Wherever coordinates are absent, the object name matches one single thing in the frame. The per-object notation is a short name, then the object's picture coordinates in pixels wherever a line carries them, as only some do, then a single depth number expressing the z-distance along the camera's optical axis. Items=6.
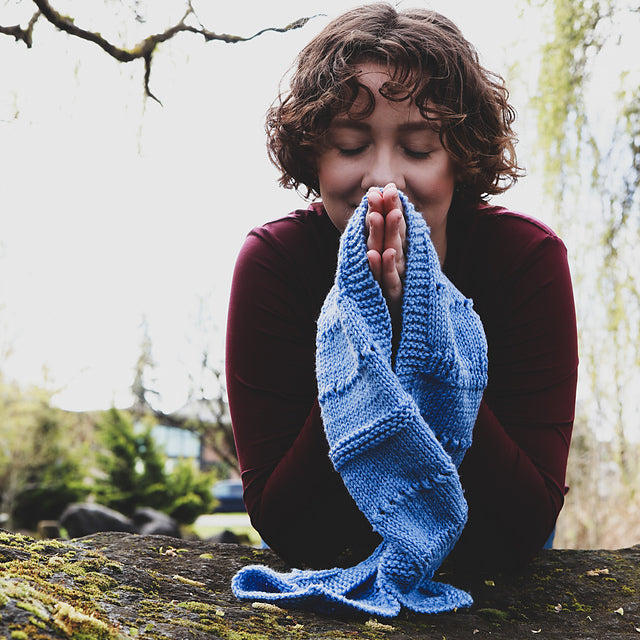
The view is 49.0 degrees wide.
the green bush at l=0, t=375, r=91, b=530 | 12.09
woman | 1.51
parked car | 20.03
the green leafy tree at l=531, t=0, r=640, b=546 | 4.61
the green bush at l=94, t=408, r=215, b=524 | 11.12
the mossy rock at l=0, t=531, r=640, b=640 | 0.88
